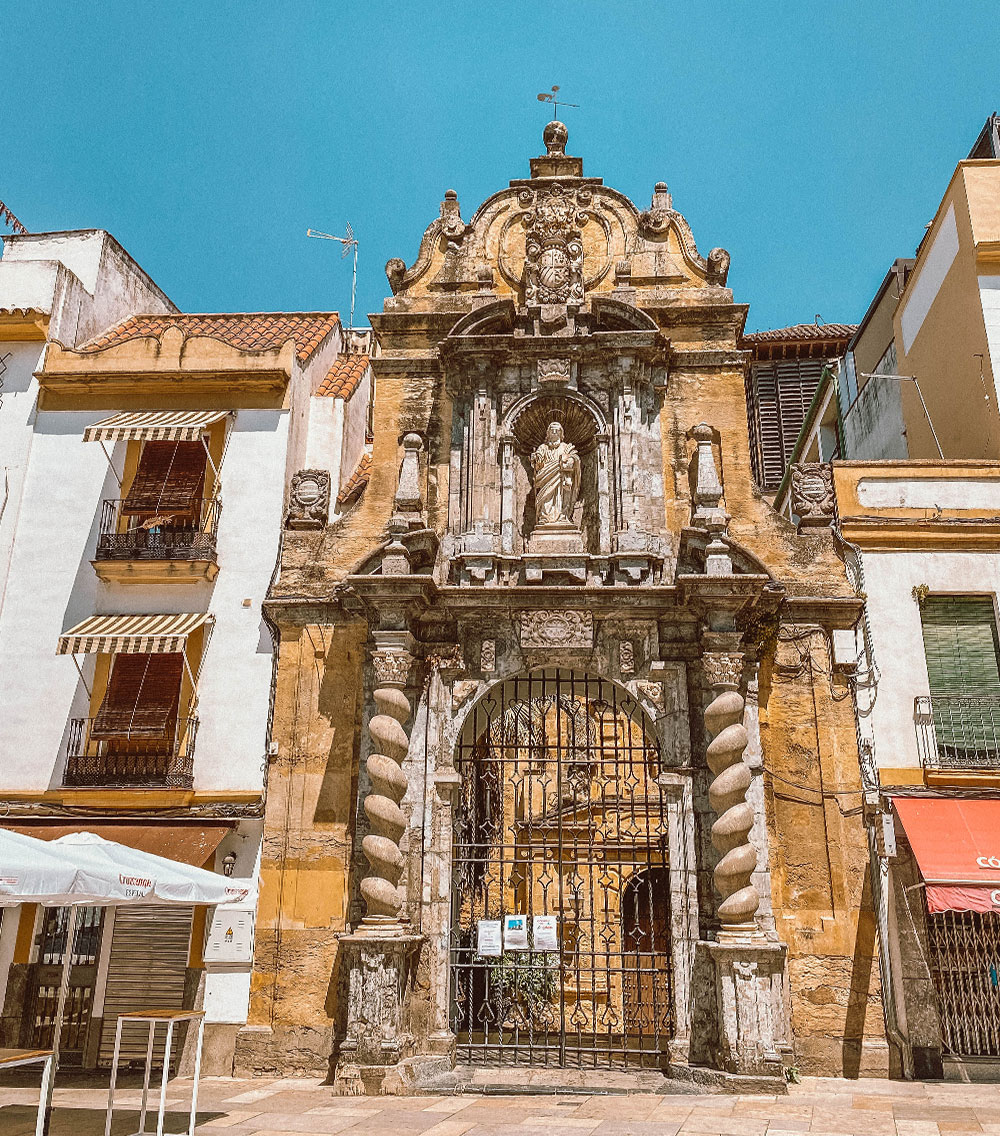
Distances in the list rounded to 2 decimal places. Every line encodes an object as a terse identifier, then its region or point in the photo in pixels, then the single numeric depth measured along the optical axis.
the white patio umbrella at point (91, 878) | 7.07
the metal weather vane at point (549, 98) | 15.60
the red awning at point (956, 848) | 10.41
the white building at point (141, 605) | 12.23
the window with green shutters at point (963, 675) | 12.13
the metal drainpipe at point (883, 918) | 10.99
